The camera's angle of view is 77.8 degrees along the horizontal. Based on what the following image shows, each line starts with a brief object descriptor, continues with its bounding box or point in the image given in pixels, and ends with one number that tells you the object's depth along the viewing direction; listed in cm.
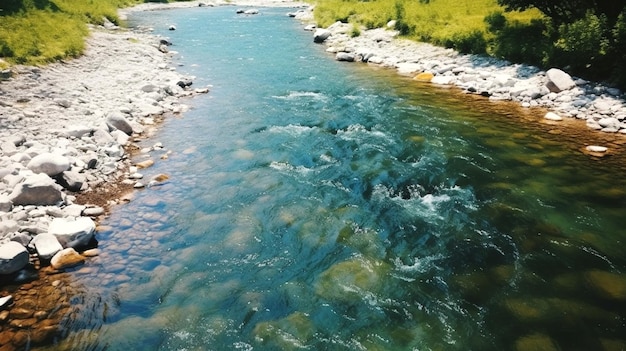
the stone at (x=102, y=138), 1275
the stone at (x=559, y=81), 1738
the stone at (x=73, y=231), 832
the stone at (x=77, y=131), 1255
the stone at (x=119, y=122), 1409
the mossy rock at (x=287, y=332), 629
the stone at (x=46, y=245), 790
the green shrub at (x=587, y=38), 1661
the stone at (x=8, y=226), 802
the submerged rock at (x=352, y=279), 735
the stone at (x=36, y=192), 901
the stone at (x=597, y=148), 1270
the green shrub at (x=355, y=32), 3438
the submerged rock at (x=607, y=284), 717
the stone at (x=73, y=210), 922
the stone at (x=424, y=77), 2267
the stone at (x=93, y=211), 954
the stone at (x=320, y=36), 3398
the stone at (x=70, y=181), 1030
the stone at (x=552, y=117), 1567
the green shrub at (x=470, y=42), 2380
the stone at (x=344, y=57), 2761
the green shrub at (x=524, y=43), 2013
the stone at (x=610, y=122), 1431
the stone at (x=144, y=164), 1229
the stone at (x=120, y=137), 1342
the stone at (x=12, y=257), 735
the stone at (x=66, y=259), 786
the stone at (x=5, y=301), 677
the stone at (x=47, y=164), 1015
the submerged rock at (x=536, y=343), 614
